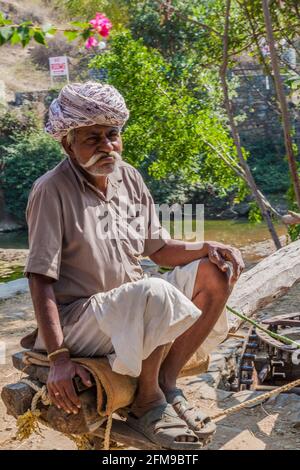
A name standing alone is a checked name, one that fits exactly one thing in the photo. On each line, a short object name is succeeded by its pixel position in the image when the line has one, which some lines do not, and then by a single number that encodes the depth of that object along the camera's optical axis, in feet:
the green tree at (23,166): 56.65
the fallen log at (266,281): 14.51
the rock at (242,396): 14.08
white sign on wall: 61.98
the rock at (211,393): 14.19
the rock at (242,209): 55.98
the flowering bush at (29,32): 8.85
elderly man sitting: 7.72
